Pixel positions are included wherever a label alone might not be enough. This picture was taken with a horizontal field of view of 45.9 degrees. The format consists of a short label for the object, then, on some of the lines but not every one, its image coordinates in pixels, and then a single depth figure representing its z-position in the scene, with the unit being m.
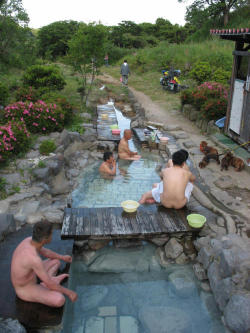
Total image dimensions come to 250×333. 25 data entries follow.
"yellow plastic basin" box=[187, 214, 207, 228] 5.30
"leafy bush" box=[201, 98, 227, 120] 11.13
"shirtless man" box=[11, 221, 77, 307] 3.68
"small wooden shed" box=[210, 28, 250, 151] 8.88
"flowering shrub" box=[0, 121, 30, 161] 7.47
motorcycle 18.62
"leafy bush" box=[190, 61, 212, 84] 17.81
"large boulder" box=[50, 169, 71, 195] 7.61
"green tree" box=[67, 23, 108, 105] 13.48
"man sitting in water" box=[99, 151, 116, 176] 8.07
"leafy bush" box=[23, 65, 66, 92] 13.22
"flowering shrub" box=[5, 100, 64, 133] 9.36
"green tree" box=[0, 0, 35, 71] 15.30
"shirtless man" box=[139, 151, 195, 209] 5.69
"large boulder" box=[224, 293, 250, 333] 3.60
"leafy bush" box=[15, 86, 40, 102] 10.91
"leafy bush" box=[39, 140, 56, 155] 8.47
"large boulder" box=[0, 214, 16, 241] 5.27
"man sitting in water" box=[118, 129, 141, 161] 9.05
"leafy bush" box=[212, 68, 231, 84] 16.83
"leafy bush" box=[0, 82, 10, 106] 10.28
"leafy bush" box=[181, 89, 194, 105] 13.62
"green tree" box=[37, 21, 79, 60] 37.78
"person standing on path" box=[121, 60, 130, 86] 19.89
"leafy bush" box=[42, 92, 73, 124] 11.06
